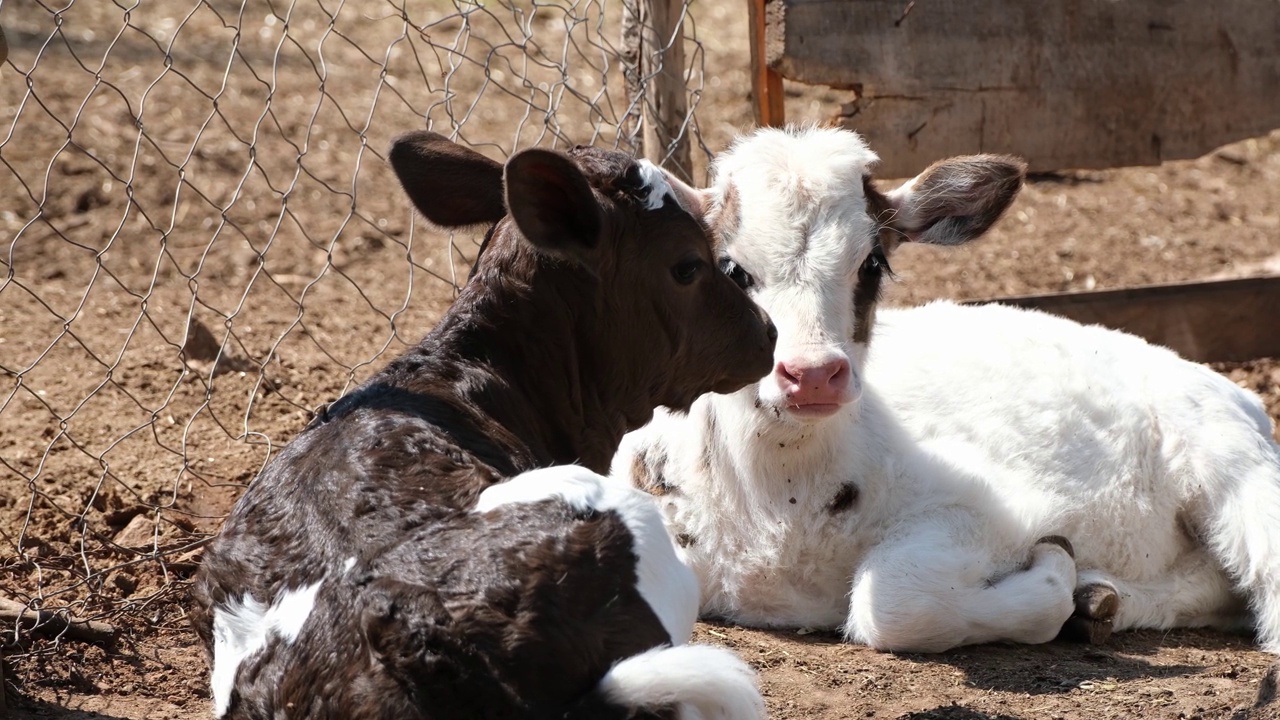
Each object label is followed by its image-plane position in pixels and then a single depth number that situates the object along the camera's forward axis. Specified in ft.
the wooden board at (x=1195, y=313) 21.92
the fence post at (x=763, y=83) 19.98
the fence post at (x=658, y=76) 20.12
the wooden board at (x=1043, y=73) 20.24
